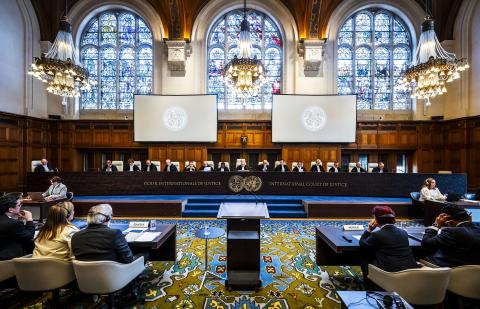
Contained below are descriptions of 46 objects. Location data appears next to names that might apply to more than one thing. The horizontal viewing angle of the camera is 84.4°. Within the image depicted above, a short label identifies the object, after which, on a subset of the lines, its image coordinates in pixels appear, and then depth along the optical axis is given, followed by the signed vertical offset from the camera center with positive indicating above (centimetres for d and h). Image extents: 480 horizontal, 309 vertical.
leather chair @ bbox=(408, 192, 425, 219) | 694 -140
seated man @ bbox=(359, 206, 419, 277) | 257 -88
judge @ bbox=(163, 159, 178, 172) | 947 -43
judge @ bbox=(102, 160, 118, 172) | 936 -43
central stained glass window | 1227 +499
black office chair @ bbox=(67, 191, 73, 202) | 688 -108
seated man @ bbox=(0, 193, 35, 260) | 275 -82
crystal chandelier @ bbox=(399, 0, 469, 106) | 666 +229
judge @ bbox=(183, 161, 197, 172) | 947 -42
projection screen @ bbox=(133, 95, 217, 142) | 1161 +159
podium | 337 -123
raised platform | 711 -144
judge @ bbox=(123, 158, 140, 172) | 959 -43
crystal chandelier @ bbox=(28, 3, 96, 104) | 694 +235
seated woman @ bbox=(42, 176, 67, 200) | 670 -91
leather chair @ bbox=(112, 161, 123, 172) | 1020 -39
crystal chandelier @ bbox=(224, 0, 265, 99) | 671 +222
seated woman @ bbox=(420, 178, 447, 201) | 642 -92
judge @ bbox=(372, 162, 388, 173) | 959 -48
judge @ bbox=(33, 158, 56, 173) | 863 -41
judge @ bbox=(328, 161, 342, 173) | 990 -47
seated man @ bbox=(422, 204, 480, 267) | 254 -84
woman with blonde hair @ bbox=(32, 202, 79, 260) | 261 -83
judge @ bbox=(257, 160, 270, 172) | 957 -41
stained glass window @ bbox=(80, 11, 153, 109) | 1235 +454
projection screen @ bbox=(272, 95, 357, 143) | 1157 +160
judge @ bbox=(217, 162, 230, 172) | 976 -44
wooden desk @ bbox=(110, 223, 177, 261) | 340 -131
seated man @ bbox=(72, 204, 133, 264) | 253 -84
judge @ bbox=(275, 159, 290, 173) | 979 -40
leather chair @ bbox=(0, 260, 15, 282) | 269 -118
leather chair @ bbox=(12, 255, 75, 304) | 244 -112
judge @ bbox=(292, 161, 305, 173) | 980 -44
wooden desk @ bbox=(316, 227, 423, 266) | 323 -129
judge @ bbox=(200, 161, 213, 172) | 948 -43
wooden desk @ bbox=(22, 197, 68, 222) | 607 -116
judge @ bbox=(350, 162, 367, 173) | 986 -47
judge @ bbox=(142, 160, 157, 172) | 967 -41
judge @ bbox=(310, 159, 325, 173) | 1001 -44
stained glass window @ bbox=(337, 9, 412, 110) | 1230 +457
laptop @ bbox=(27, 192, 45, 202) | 619 -97
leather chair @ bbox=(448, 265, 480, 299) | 240 -115
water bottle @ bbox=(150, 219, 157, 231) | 363 -98
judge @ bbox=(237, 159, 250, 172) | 974 -40
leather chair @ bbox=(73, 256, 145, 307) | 241 -113
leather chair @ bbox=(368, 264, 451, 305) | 225 -111
